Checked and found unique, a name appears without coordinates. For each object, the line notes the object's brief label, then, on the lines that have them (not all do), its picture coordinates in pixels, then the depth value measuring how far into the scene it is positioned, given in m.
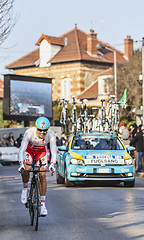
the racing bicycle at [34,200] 9.57
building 75.75
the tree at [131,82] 59.69
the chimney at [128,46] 80.12
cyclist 9.90
